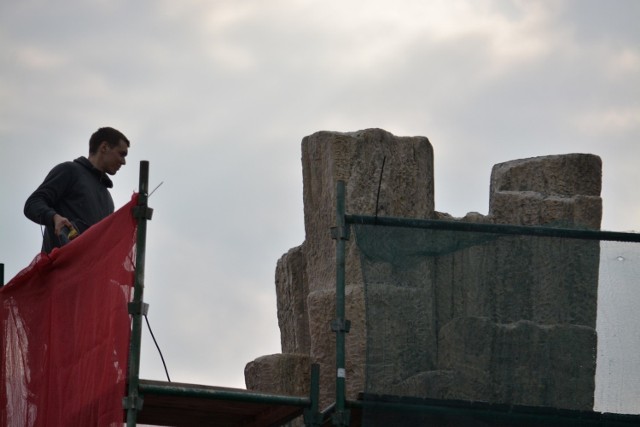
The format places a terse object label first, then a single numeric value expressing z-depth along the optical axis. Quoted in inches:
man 483.2
